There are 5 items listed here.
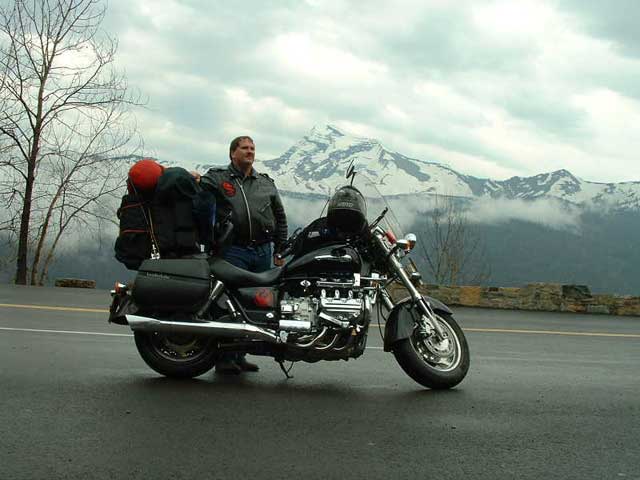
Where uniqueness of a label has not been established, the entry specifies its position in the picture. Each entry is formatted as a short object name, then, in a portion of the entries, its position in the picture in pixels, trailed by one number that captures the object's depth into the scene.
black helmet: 6.25
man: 7.04
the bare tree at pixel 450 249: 56.94
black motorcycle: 6.16
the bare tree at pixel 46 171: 23.45
